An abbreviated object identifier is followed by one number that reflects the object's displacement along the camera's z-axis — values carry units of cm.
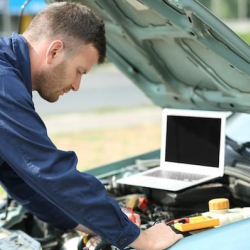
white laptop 404
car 306
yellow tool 309
